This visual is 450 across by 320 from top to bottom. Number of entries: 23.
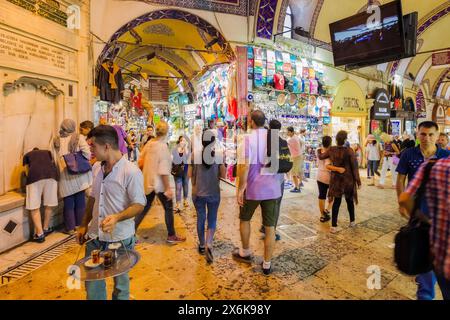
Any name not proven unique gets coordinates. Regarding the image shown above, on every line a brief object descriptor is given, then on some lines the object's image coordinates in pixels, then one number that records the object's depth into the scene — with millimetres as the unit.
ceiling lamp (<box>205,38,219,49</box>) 7878
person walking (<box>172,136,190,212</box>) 5359
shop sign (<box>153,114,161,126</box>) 17411
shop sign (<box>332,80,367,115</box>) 10453
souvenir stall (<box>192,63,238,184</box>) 7676
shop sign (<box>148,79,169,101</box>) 11719
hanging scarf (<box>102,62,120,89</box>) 6771
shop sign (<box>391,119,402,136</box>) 13878
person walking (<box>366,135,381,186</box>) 8367
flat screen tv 6223
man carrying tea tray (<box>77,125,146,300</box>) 1883
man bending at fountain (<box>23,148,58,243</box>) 3869
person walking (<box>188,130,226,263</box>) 3379
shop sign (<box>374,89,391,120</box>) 11953
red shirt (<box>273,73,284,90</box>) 7906
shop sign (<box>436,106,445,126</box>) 18906
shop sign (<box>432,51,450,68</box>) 11034
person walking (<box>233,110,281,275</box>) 2996
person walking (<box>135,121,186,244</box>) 3641
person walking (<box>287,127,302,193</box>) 7098
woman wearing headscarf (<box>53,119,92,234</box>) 4195
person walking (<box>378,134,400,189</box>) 7852
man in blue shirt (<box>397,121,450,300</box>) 2691
